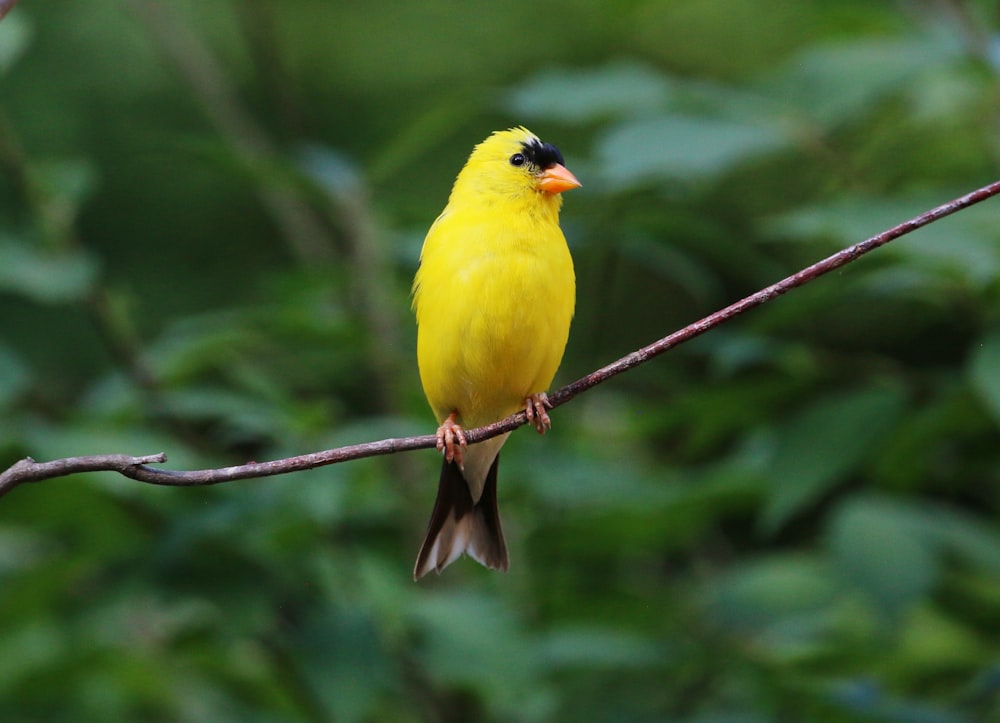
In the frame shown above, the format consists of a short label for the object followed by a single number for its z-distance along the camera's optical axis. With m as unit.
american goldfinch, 5.36
